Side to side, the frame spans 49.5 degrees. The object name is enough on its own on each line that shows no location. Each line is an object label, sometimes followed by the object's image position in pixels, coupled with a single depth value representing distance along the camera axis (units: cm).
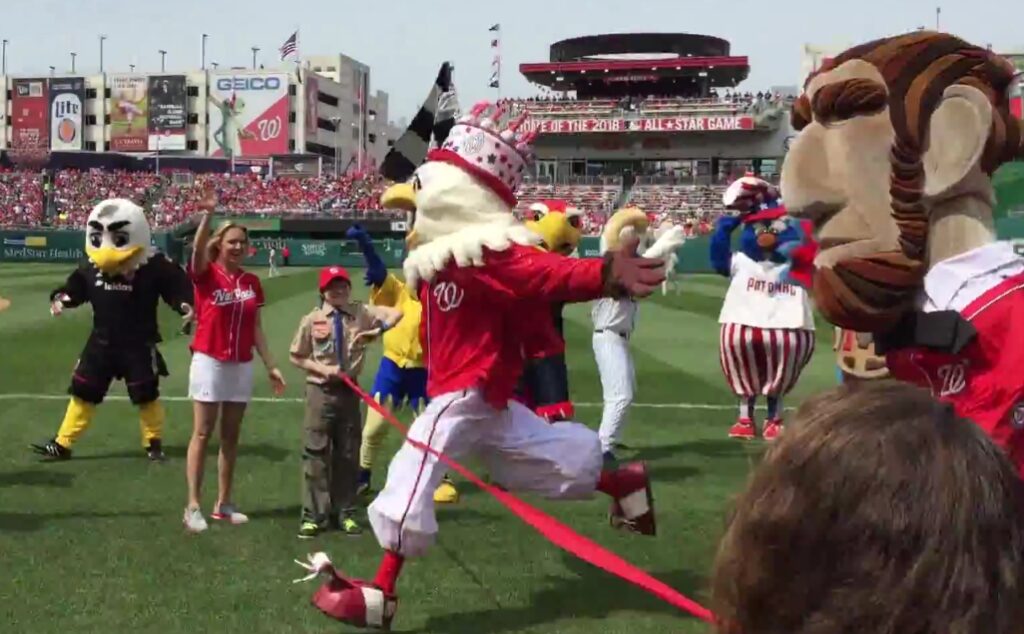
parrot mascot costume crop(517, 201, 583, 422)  690
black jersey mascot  816
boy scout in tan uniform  624
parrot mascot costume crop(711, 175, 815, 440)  890
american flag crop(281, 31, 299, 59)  7744
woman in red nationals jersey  634
